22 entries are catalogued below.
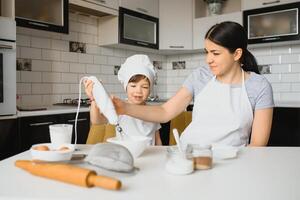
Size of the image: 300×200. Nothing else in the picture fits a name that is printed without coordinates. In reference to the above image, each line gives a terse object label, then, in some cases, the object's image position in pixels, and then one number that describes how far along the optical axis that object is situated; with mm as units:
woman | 1415
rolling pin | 662
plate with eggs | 829
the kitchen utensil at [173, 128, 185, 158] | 849
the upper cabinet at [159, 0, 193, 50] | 3519
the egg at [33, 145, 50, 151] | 862
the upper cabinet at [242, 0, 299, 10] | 2971
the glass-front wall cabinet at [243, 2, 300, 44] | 2916
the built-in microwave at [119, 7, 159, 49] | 3020
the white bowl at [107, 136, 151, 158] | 941
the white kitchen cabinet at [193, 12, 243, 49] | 3354
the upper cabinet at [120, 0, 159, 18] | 3057
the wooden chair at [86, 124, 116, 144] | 1466
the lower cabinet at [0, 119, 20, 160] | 1996
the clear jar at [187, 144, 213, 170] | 856
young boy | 1650
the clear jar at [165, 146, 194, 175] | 803
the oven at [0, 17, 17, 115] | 1992
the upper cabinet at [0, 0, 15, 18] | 2125
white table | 654
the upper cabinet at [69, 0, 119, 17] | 2608
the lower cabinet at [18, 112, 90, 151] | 2076
